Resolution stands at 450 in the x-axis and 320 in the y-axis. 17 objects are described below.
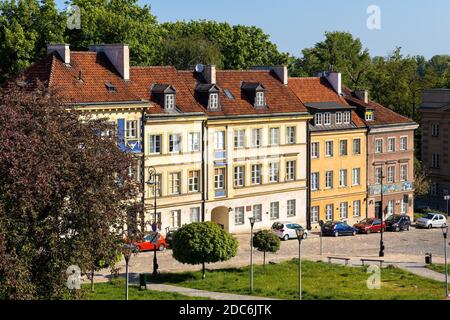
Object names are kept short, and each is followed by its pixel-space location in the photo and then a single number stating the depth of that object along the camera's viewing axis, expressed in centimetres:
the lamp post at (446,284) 4825
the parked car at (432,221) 7738
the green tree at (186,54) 10119
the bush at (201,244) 5000
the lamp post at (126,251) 3878
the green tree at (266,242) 5447
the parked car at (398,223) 7438
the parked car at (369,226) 7225
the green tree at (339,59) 11751
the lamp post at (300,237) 4412
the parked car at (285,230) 6725
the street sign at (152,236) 5775
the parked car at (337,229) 7019
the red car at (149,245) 5917
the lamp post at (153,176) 5956
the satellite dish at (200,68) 6975
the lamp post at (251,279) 4719
